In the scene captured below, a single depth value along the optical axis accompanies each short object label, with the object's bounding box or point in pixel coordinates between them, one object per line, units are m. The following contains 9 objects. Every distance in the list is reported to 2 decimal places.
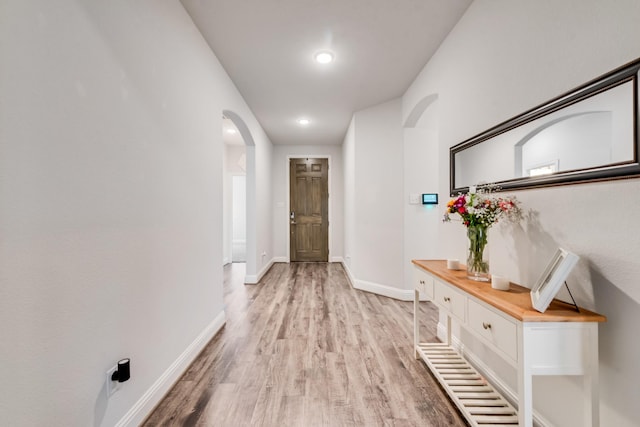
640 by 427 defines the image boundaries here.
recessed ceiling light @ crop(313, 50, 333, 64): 2.57
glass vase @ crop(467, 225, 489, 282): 1.61
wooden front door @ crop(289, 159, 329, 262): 6.25
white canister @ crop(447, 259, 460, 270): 1.90
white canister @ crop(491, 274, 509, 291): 1.40
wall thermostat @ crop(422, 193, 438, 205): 3.60
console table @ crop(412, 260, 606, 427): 1.04
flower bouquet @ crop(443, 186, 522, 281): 1.53
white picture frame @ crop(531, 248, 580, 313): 1.04
